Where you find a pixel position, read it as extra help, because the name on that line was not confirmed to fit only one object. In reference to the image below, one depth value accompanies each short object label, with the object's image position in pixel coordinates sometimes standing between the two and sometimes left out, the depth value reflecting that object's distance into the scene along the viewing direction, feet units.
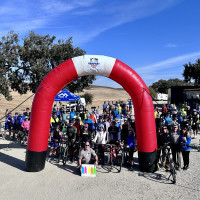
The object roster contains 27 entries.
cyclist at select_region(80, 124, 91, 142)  26.63
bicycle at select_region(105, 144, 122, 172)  25.54
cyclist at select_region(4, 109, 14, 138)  41.85
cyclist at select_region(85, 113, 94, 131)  35.87
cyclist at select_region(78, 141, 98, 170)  23.16
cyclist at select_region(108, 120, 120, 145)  27.09
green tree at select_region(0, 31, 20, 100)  66.08
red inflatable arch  23.58
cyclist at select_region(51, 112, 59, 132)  37.86
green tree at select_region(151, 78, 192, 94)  281.78
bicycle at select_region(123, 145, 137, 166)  25.07
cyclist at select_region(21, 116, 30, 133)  36.81
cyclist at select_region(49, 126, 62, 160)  27.73
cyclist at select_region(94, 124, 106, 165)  25.86
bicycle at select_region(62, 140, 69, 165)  26.07
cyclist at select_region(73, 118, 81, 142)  31.00
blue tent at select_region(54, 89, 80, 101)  56.00
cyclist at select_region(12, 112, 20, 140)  40.53
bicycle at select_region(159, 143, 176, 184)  20.58
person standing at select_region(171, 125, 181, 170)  24.09
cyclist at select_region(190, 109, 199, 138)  39.63
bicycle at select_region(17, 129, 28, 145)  37.10
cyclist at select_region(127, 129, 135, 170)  24.93
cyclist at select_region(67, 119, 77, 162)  27.32
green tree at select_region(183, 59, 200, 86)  150.70
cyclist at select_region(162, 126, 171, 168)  24.41
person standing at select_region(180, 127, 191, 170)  23.44
